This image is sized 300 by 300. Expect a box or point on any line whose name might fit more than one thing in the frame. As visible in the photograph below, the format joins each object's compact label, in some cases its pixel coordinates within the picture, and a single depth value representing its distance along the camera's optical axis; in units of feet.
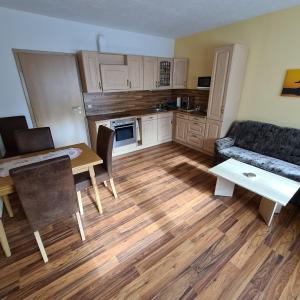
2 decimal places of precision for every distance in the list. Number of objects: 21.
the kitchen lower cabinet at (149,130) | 13.05
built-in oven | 11.72
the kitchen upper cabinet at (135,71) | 11.75
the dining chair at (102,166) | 6.56
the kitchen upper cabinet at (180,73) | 13.74
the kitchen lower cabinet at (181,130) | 13.69
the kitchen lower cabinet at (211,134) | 11.45
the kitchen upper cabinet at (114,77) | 10.93
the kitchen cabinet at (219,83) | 10.03
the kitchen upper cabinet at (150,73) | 12.47
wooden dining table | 4.80
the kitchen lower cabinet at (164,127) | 13.83
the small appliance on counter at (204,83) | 11.84
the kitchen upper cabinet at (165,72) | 13.18
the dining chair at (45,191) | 4.17
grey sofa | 8.36
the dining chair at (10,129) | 8.97
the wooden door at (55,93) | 9.50
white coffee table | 6.21
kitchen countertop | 11.38
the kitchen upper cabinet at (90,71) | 10.08
